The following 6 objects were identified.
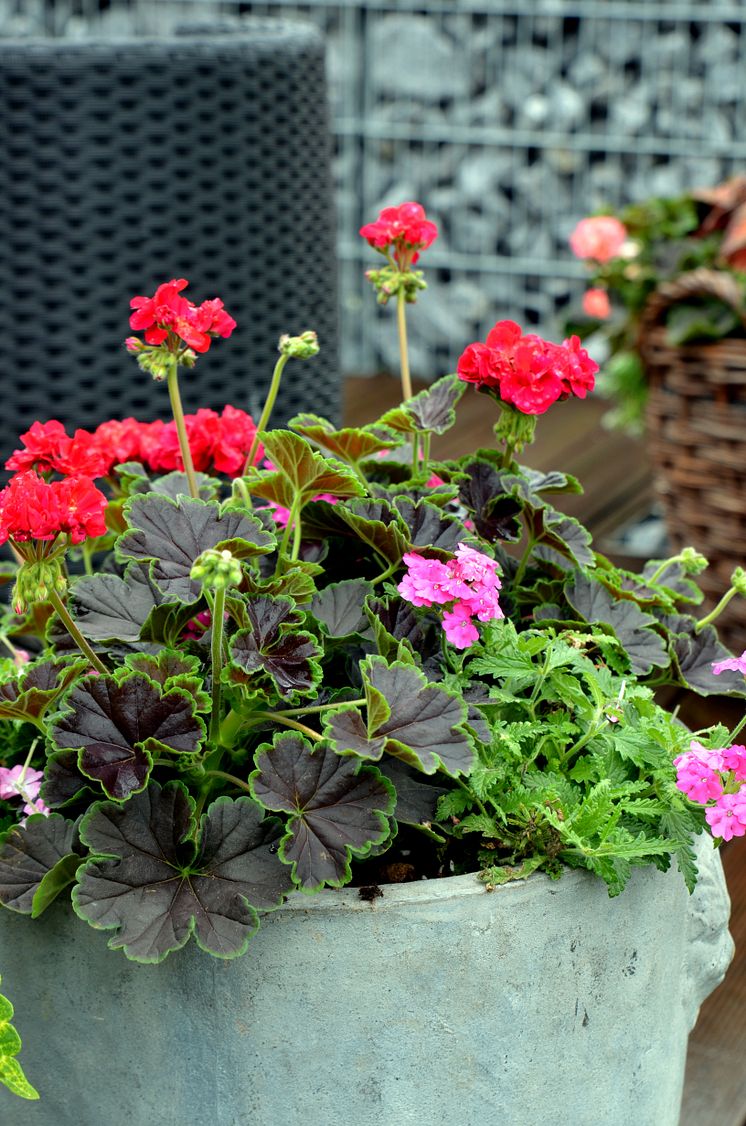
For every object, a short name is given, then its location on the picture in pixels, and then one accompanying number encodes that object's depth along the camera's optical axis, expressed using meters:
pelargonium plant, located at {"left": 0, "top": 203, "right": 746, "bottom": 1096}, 1.29
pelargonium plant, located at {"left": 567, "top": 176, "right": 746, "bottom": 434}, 3.04
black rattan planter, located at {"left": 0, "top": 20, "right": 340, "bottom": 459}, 1.86
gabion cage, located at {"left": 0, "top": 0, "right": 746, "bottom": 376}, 5.85
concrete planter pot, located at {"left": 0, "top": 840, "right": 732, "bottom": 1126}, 1.28
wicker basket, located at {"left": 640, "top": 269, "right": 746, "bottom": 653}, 2.47
